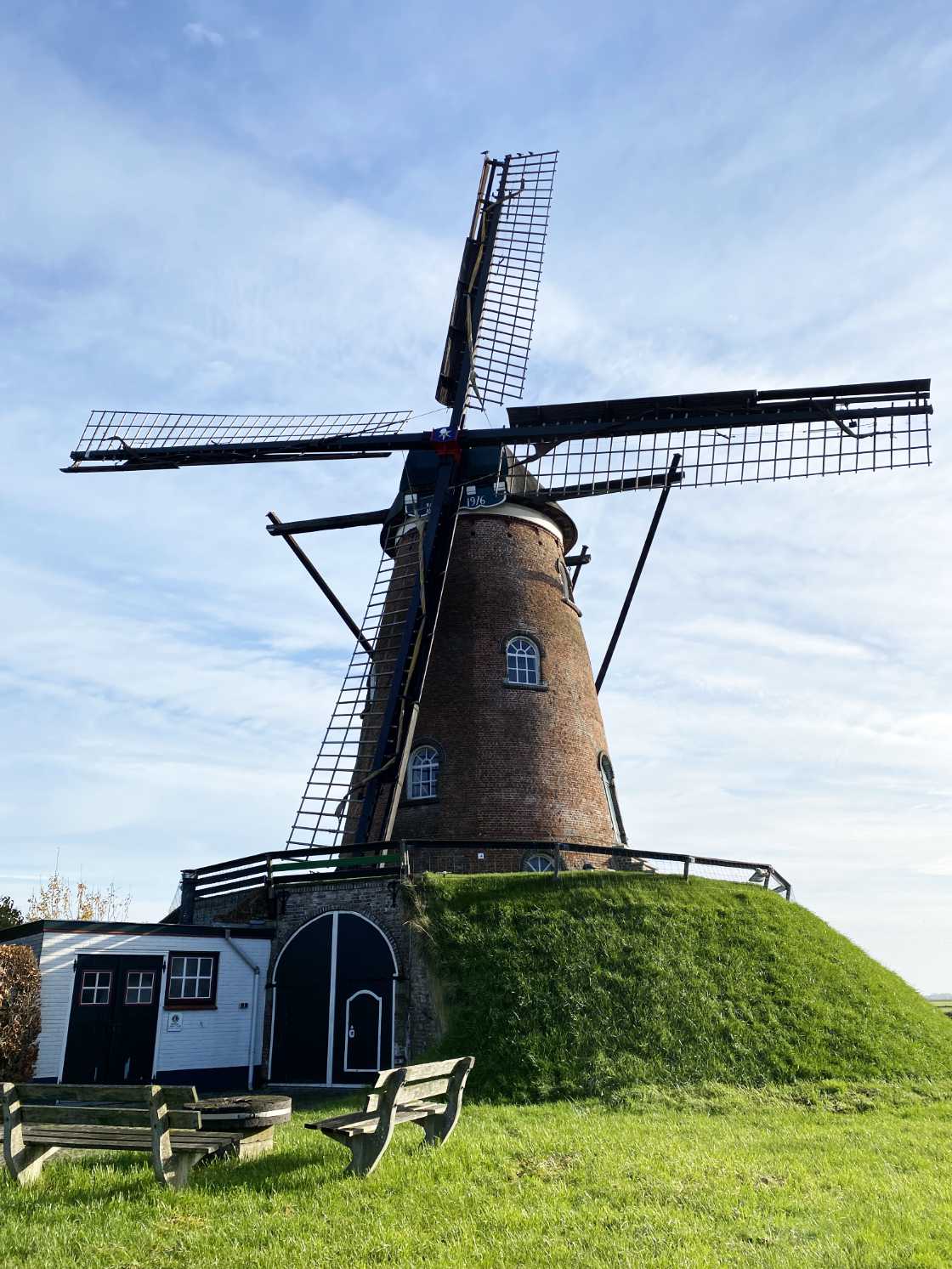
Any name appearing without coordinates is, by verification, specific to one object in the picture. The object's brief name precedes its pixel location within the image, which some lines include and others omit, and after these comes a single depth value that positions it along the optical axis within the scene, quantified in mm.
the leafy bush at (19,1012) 13844
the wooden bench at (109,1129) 7883
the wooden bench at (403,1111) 8164
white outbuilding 14734
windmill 18750
